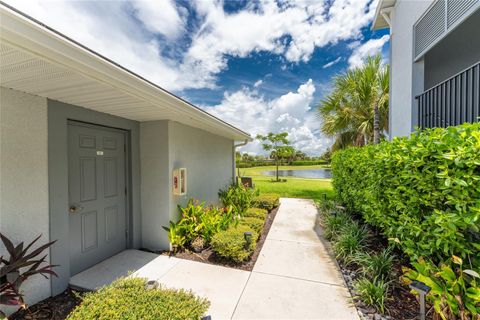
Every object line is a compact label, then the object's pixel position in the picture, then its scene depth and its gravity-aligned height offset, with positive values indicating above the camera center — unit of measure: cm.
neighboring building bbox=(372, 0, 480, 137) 338 +226
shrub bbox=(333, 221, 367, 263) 389 -175
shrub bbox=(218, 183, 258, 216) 696 -150
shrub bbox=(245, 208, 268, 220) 587 -171
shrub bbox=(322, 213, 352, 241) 489 -174
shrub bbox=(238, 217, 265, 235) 495 -169
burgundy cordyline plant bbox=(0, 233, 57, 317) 211 -127
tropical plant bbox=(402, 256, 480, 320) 175 -127
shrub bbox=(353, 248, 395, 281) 310 -174
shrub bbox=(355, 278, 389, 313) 261 -185
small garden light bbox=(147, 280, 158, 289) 217 -144
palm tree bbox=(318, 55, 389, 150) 792 +225
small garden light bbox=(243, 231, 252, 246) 409 -163
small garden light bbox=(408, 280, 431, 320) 208 -139
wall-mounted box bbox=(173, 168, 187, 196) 441 -57
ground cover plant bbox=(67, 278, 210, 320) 170 -133
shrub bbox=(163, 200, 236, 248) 422 -154
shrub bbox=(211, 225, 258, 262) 377 -170
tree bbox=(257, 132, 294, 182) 1819 +110
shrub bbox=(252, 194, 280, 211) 744 -173
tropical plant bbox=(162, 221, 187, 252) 417 -165
